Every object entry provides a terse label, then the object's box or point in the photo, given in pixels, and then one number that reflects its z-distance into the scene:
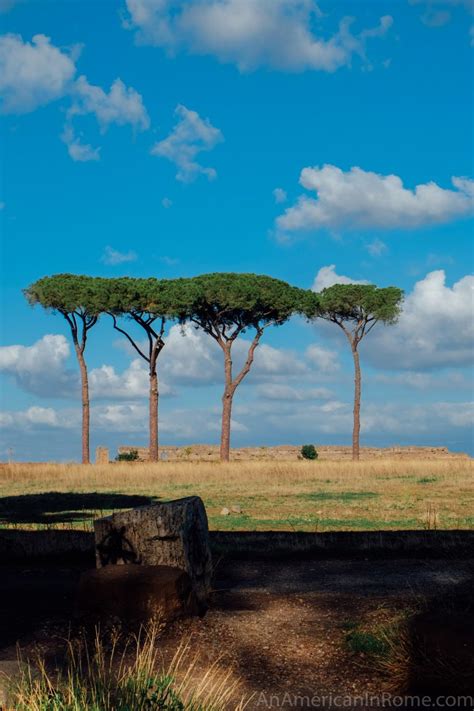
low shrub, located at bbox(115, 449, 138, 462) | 48.53
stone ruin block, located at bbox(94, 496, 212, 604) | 8.16
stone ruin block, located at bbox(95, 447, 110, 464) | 43.19
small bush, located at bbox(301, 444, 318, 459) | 50.56
